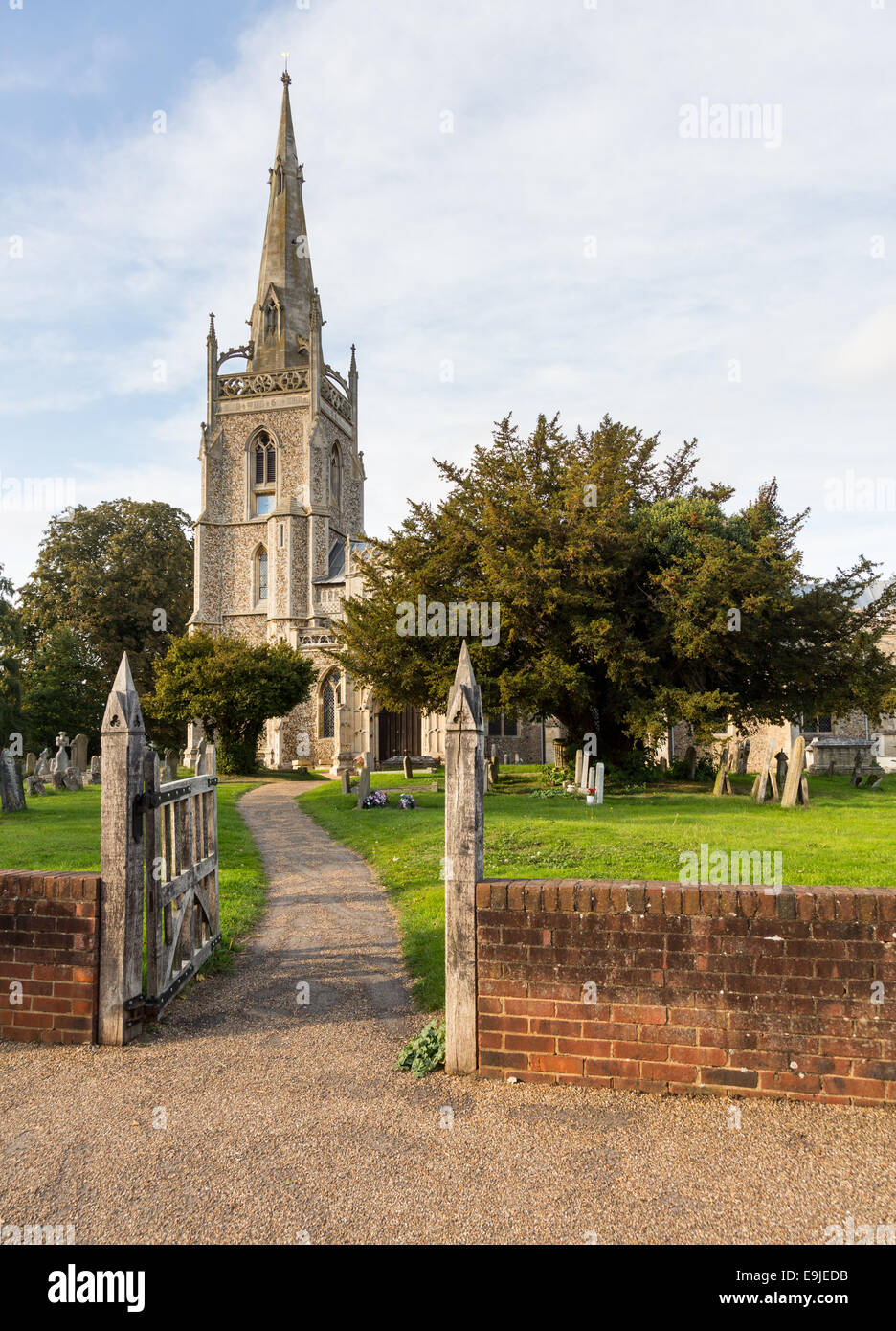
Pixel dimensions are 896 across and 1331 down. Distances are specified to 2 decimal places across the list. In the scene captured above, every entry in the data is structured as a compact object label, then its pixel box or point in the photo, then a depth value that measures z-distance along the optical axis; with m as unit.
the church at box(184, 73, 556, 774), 40.00
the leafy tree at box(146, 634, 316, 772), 27.53
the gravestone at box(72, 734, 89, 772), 29.34
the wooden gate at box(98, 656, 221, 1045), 4.95
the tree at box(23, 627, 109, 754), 37.47
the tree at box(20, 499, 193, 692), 44.19
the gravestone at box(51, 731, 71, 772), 26.30
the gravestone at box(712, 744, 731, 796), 18.72
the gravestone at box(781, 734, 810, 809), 15.02
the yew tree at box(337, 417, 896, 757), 18.45
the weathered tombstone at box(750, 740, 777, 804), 16.44
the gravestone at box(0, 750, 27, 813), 16.62
